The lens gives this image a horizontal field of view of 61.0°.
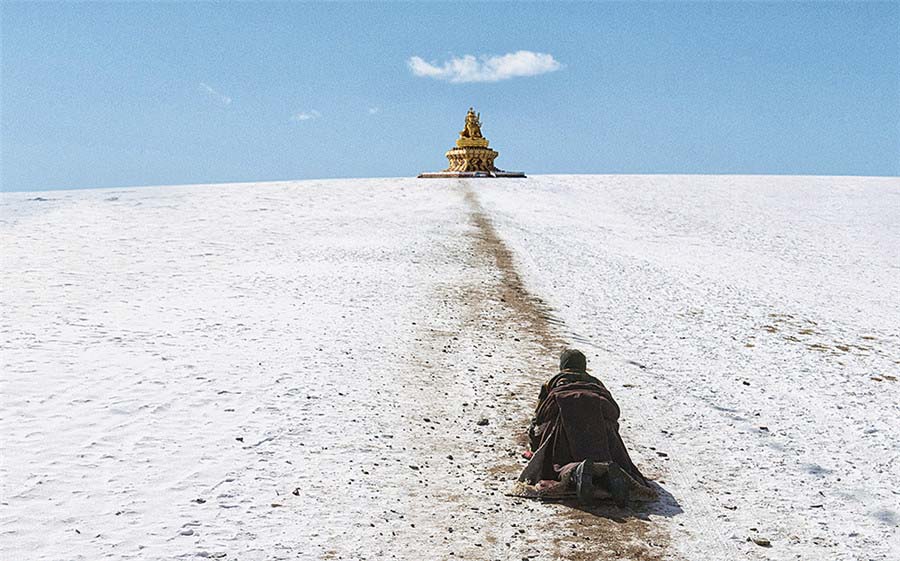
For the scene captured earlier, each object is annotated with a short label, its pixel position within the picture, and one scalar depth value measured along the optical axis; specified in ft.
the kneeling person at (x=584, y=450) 23.04
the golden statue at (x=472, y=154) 170.91
